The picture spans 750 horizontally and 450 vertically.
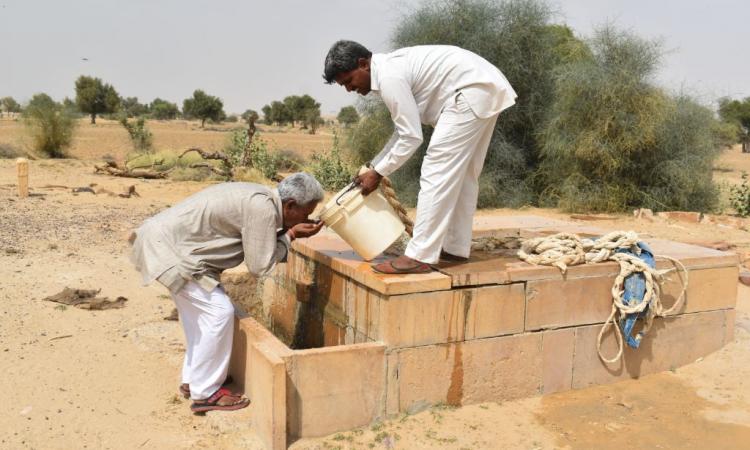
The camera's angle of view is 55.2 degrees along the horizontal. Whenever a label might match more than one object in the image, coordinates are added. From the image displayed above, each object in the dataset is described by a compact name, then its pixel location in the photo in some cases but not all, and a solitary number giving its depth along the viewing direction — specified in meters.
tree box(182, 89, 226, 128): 58.70
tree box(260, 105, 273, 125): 65.88
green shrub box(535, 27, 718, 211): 12.19
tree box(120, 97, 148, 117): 71.65
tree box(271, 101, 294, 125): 64.56
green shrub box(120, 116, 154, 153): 21.06
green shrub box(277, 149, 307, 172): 18.97
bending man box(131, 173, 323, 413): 3.80
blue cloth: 4.41
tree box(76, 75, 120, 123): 51.19
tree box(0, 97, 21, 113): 67.28
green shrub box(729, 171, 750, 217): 12.62
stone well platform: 3.70
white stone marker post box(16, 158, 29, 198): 11.73
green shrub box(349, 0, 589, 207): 13.90
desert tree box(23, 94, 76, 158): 19.88
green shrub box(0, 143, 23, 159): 18.95
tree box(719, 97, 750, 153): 37.62
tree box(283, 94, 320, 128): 63.50
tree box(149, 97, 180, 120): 68.75
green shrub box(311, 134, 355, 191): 15.55
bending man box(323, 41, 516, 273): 3.85
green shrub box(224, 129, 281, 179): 16.55
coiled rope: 4.35
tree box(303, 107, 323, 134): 52.69
